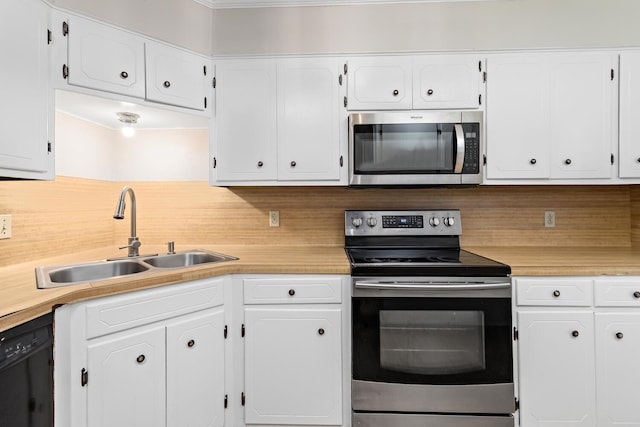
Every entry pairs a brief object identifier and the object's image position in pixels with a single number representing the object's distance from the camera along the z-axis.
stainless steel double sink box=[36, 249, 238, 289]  1.52
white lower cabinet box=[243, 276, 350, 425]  1.65
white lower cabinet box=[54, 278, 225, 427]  1.21
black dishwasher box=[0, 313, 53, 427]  0.95
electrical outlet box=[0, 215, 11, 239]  1.58
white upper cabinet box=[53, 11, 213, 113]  1.52
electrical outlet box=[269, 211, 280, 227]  2.31
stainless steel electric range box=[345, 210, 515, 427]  1.58
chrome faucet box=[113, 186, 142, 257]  1.89
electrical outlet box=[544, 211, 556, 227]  2.23
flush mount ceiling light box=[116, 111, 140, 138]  1.94
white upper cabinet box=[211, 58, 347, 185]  1.95
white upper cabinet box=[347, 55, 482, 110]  1.91
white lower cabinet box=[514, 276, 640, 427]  1.55
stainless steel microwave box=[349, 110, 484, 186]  1.87
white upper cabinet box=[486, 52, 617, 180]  1.87
